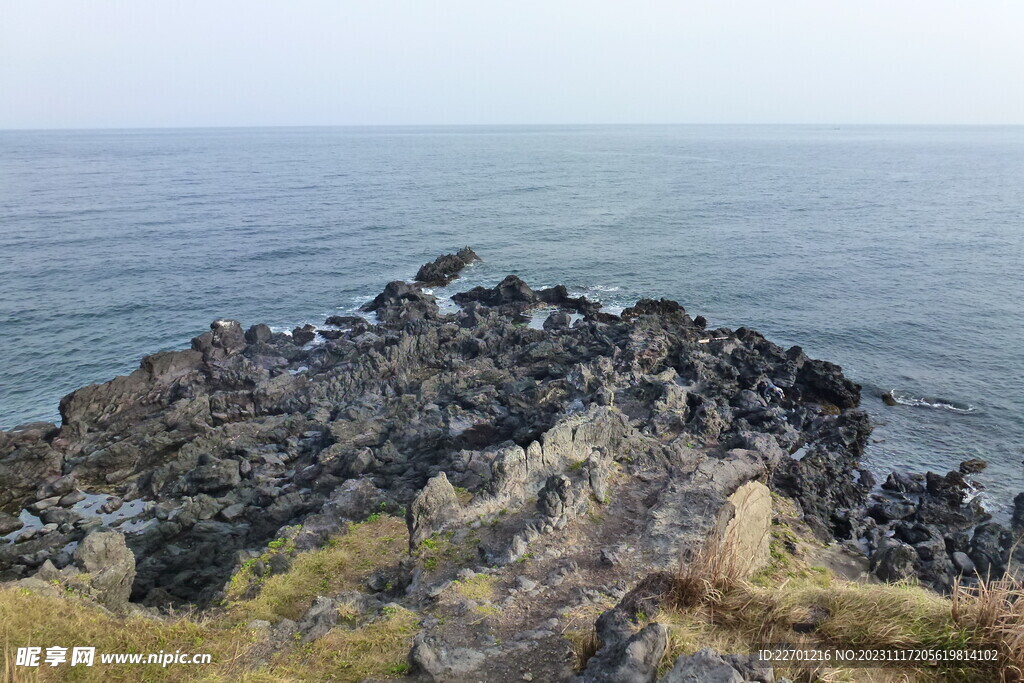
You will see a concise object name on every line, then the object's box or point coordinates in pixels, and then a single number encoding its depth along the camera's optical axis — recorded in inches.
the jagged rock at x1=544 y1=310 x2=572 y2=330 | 1859.0
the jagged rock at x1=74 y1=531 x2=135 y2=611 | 733.3
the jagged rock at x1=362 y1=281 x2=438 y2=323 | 1918.4
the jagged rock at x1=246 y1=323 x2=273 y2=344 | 1767.8
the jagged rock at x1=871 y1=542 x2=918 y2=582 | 850.8
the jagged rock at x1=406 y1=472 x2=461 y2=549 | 806.5
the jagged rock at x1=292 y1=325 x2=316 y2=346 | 1812.3
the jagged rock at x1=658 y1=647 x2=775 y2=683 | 335.0
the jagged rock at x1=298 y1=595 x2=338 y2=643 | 591.5
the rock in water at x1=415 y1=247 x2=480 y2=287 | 2426.2
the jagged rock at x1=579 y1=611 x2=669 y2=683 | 374.9
